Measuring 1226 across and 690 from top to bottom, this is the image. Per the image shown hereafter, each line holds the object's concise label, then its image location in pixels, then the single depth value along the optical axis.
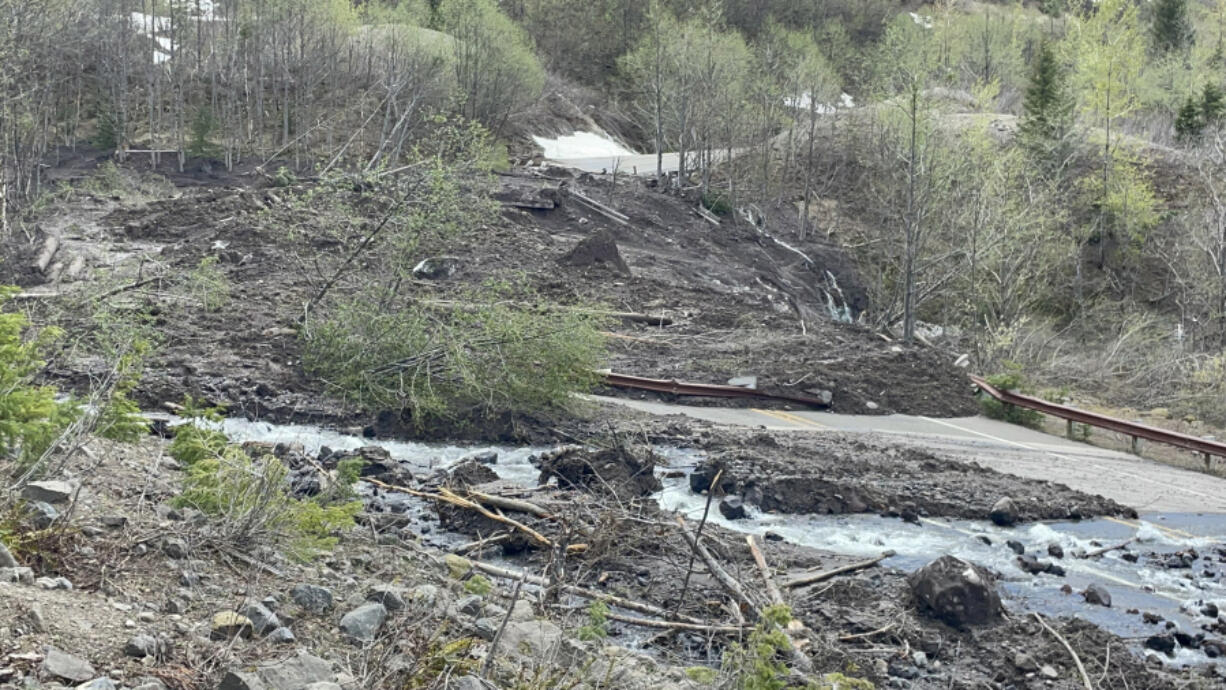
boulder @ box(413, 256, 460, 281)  25.30
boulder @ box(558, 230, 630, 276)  27.83
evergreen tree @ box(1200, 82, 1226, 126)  51.00
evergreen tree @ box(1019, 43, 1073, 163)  46.34
